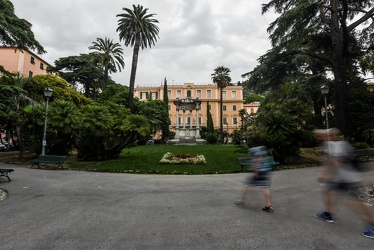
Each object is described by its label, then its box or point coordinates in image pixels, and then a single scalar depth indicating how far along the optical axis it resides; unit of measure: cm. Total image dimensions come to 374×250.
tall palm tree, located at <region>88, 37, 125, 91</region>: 3934
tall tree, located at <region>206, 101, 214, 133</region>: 5275
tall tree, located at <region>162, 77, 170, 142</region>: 4230
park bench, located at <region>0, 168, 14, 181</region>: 907
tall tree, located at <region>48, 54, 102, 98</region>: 4353
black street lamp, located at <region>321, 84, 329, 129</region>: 1401
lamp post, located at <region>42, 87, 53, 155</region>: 1489
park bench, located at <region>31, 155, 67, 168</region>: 1309
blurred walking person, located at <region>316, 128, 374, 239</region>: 382
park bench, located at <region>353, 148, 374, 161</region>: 1266
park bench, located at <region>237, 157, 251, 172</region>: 1190
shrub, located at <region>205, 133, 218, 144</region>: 3700
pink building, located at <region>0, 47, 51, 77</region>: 4069
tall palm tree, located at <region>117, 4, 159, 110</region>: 3081
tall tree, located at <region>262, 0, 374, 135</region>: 1404
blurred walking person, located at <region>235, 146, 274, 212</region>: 512
